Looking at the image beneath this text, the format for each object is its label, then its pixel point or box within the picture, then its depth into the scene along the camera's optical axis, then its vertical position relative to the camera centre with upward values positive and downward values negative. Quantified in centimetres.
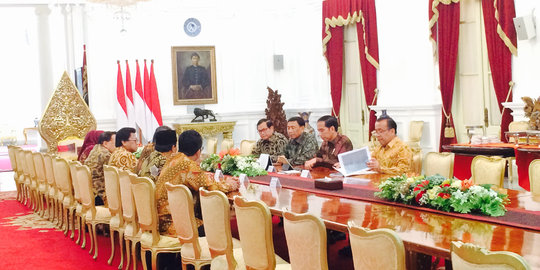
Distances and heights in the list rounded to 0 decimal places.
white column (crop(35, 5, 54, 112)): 1259 +123
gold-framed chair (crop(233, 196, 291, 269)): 317 -69
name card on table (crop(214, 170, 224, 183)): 488 -60
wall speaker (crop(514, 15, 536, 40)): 803 +90
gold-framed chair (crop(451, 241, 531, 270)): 194 -54
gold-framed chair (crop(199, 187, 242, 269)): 357 -73
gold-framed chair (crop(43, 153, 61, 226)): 711 -95
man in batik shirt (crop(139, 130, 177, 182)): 505 -38
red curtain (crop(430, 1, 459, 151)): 952 +70
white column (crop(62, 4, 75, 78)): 1256 +160
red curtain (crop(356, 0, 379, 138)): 1095 +91
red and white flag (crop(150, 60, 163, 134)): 1212 +3
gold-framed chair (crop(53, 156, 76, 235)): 645 -82
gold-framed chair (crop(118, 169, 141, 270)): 483 -84
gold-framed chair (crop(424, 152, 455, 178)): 539 -59
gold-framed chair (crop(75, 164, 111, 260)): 564 -93
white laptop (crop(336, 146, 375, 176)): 536 -55
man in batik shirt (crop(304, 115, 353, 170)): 637 -45
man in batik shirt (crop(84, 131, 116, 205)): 647 -61
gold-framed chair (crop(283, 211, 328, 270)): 279 -65
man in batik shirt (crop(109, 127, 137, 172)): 613 -44
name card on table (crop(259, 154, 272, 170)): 607 -57
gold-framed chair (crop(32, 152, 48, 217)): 767 -88
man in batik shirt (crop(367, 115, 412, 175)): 547 -48
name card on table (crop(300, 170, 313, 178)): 532 -63
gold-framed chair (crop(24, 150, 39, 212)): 814 -94
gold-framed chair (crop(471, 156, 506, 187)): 475 -59
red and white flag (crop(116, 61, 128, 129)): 1213 +7
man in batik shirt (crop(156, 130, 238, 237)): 455 -54
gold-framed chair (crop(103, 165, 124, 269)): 514 -80
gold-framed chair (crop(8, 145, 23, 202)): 937 -88
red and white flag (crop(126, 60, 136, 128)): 1210 +13
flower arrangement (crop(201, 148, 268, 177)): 577 -58
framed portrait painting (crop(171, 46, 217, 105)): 1309 +68
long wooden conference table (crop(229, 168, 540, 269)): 276 -67
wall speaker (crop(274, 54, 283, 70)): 1360 +94
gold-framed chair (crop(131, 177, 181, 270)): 443 -85
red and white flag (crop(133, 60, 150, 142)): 1207 +6
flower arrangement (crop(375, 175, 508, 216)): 337 -57
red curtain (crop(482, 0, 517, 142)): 846 +71
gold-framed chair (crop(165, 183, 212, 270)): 396 -81
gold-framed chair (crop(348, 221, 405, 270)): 237 -59
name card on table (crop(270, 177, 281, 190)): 488 -64
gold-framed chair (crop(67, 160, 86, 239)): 608 -87
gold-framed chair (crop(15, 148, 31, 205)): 875 -92
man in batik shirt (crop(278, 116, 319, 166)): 689 -47
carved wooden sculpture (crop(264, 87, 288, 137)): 1264 -17
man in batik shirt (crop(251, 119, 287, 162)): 716 -45
